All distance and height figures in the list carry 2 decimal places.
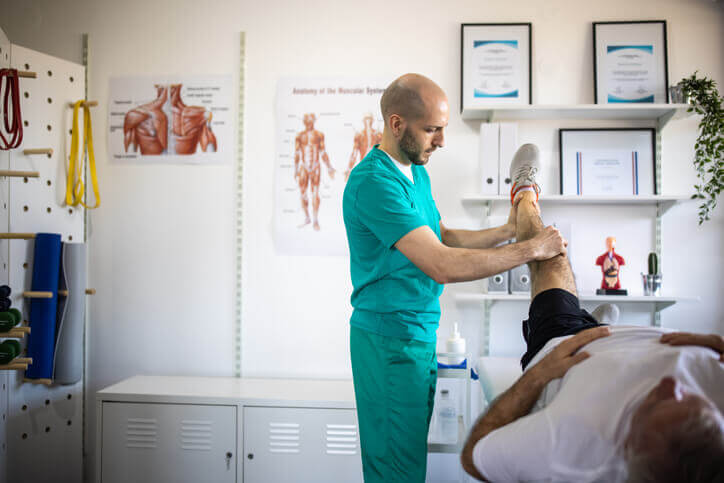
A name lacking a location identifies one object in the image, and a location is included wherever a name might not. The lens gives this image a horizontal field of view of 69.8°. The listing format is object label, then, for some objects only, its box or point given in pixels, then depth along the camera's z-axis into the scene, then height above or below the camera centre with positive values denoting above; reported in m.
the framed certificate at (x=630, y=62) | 2.27 +0.84
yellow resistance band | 2.33 +0.40
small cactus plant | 2.13 -0.04
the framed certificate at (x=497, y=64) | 2.31 +0.84
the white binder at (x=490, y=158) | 2.17 +0.39
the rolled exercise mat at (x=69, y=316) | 2.16 -0.28
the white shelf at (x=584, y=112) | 2.14 +0.60
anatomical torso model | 2.16 -0.05
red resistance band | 1.75 +0.50
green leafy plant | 2.12 +0.53
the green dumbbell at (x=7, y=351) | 1.68 -0.33
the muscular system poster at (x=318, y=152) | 2.39 +0.46
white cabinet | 2.02 -0.73
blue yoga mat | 2.10 -0.25
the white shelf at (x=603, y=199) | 2.12 +0.22
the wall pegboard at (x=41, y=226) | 2.07 +0.11
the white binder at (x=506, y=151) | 2.16 +0.42
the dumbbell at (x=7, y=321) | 1.64 -0.22
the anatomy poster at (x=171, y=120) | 2.45 +0.63
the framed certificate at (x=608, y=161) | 2.27 +0.40
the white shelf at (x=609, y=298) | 2.06 -0.19
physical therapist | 1.32 -0.06
